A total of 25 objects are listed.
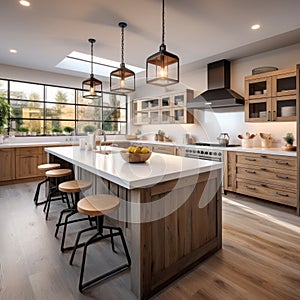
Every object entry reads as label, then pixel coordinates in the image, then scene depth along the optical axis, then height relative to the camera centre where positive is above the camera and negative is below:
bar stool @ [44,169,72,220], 3.15 -0.38
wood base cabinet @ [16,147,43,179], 5.07 -0.33
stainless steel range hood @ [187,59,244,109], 4.23 +1.18
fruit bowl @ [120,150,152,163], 2.27 -0.09
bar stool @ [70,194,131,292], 1.79 -0.53
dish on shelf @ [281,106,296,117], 3.50 +0.61
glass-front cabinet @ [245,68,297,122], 3.51 +0.89
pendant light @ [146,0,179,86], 2.14 +0.87
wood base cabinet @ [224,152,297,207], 3.30 -0.46
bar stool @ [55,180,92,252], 2.50 -0.46
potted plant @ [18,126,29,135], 5.56 +0.45
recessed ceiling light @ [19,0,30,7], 2.56 +1.72
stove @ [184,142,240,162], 4.20 -0.06
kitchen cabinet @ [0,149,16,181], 4.85 -0.38
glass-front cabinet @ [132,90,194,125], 5.30 +1.05
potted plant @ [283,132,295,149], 3.55 +0.14
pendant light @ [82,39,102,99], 3.39 +1.00
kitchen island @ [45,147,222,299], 1.60 -0.55
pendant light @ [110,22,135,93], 2.83 +0.94
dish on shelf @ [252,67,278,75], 3.82 +1.41
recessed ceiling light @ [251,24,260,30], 3.05 +1.73
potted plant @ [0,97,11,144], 4.78 +0.80
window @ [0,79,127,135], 5.54 +1.09
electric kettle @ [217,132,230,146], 4.39 +0.22
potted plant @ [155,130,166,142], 6.24 +0.37
